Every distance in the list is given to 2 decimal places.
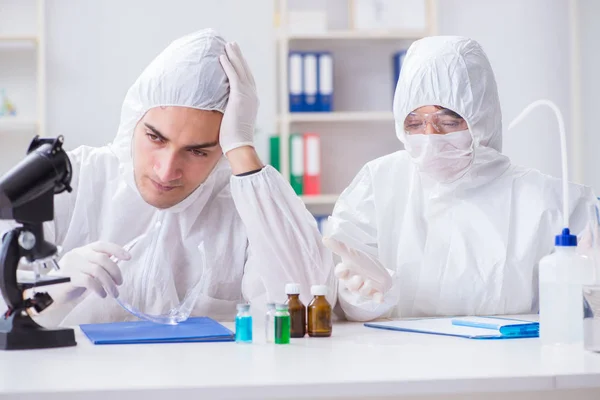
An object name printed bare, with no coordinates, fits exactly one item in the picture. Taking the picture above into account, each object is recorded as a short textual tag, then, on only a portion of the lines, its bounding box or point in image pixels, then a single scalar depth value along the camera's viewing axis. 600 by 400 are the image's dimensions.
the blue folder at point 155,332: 2.69
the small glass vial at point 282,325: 2.68
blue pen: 2.76
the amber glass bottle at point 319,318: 2.78
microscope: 2.60
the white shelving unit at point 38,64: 5.54
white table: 2.27
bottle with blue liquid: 2.70
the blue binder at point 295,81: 5.67
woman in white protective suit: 3.43
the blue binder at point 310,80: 5.70
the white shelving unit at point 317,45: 5.74
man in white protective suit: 3.17
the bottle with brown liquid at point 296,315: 2.77
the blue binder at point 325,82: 5.68
